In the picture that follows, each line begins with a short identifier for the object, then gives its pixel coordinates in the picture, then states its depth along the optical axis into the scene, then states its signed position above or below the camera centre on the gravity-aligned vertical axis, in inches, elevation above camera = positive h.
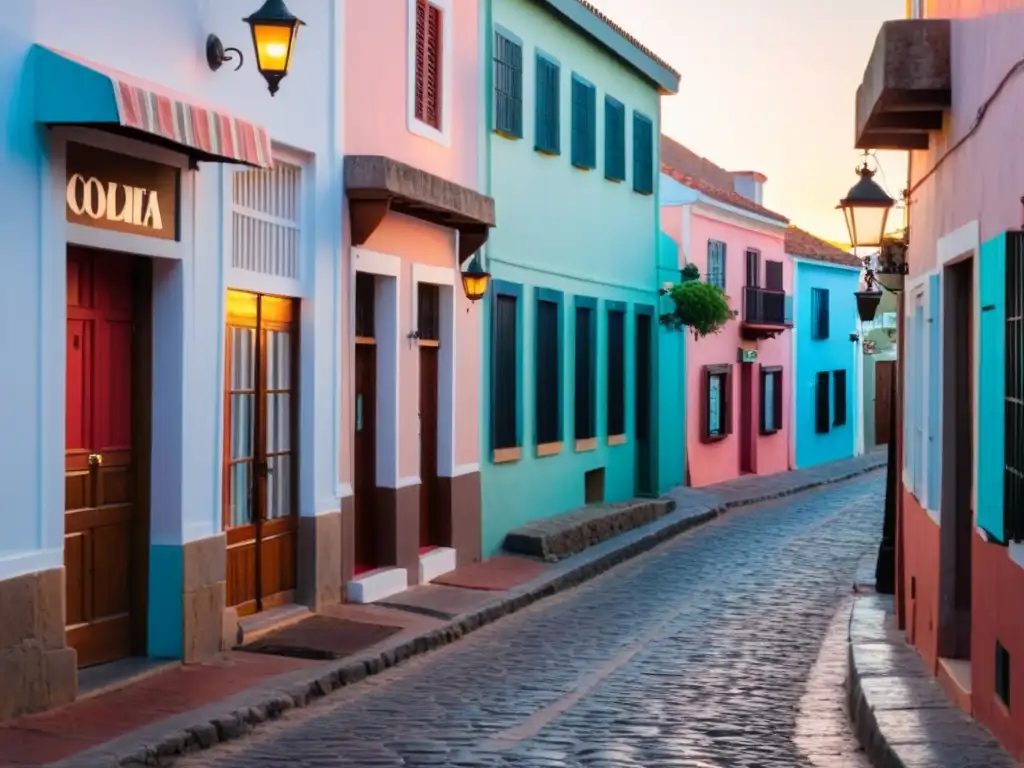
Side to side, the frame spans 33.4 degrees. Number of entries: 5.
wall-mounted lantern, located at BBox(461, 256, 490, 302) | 703.1 +47.8
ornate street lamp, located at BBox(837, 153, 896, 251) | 517.3 +56.5
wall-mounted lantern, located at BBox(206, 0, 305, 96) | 448.8 +94.8
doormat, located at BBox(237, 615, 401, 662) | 474.9 -70.3
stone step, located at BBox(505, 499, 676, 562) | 756.6 -62.8
